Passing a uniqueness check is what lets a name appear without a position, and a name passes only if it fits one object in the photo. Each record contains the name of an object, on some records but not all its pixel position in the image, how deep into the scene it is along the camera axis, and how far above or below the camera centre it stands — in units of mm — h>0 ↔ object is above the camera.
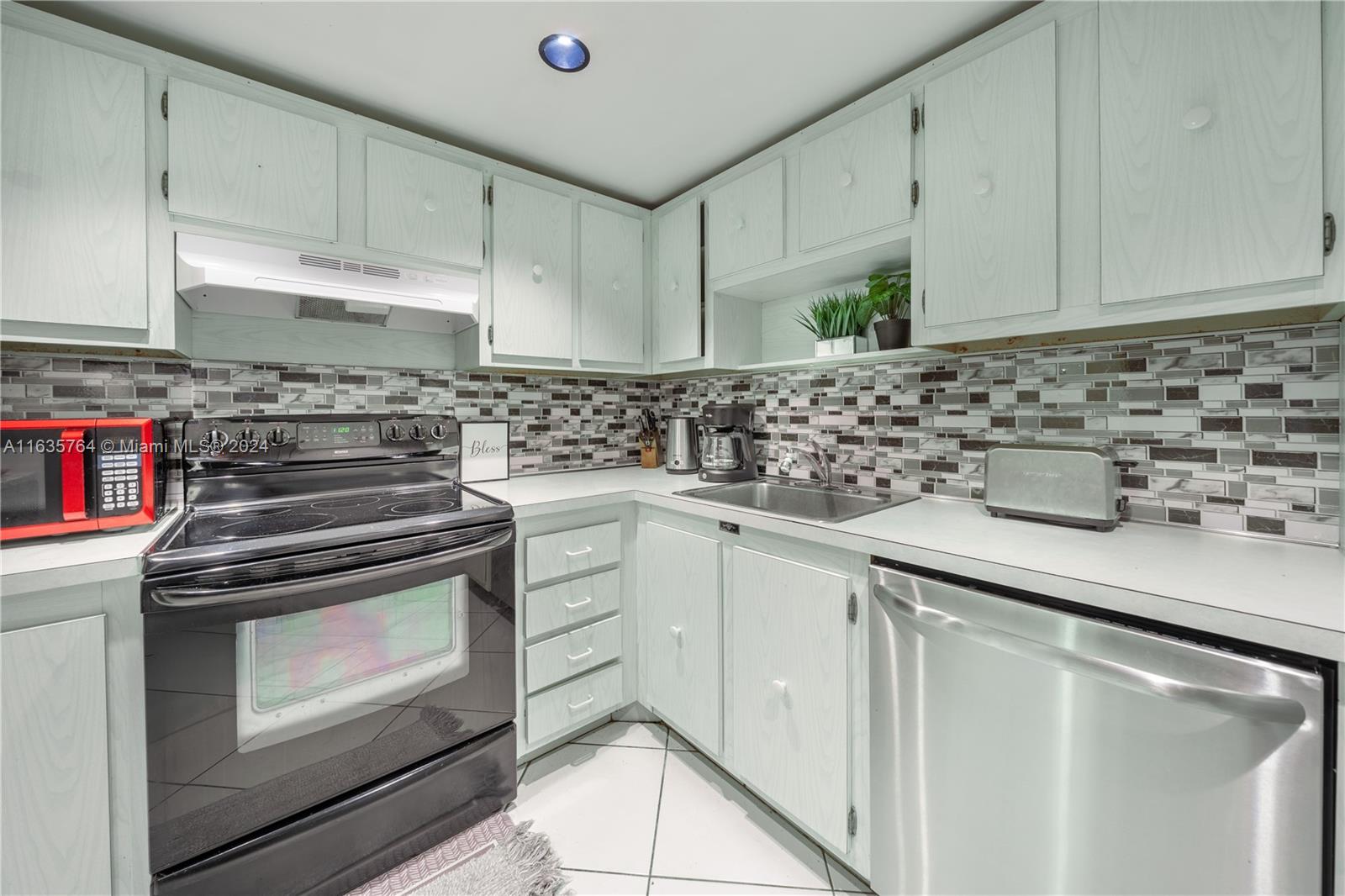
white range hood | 1424 +501
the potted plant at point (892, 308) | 1647 +482
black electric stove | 1122 -593
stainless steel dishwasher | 741 -562
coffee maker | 2135 -21
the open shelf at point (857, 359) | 1614 +305
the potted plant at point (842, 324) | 1792 +451
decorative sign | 2152 -33
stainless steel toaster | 1222 -108
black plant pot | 1642 +373
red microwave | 1109 -72
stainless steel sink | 1815 -211
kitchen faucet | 1917 -66
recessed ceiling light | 1420 +1165
